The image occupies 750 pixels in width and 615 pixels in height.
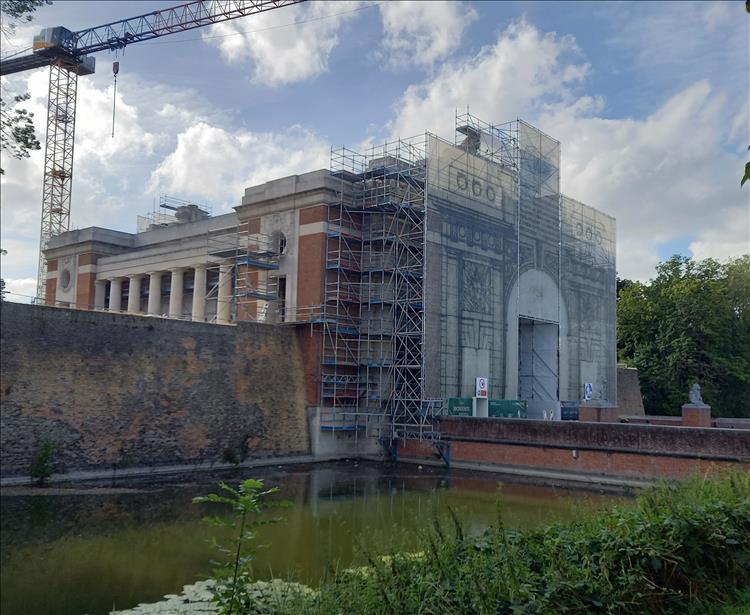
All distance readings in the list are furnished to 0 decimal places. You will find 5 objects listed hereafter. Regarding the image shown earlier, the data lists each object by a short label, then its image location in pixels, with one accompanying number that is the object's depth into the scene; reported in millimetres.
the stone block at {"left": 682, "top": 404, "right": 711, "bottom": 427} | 26106
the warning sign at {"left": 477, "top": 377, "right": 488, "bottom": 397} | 28359
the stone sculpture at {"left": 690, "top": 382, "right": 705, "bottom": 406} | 26859
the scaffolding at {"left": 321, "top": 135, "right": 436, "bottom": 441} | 26719
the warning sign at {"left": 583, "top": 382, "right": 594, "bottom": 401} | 35594
